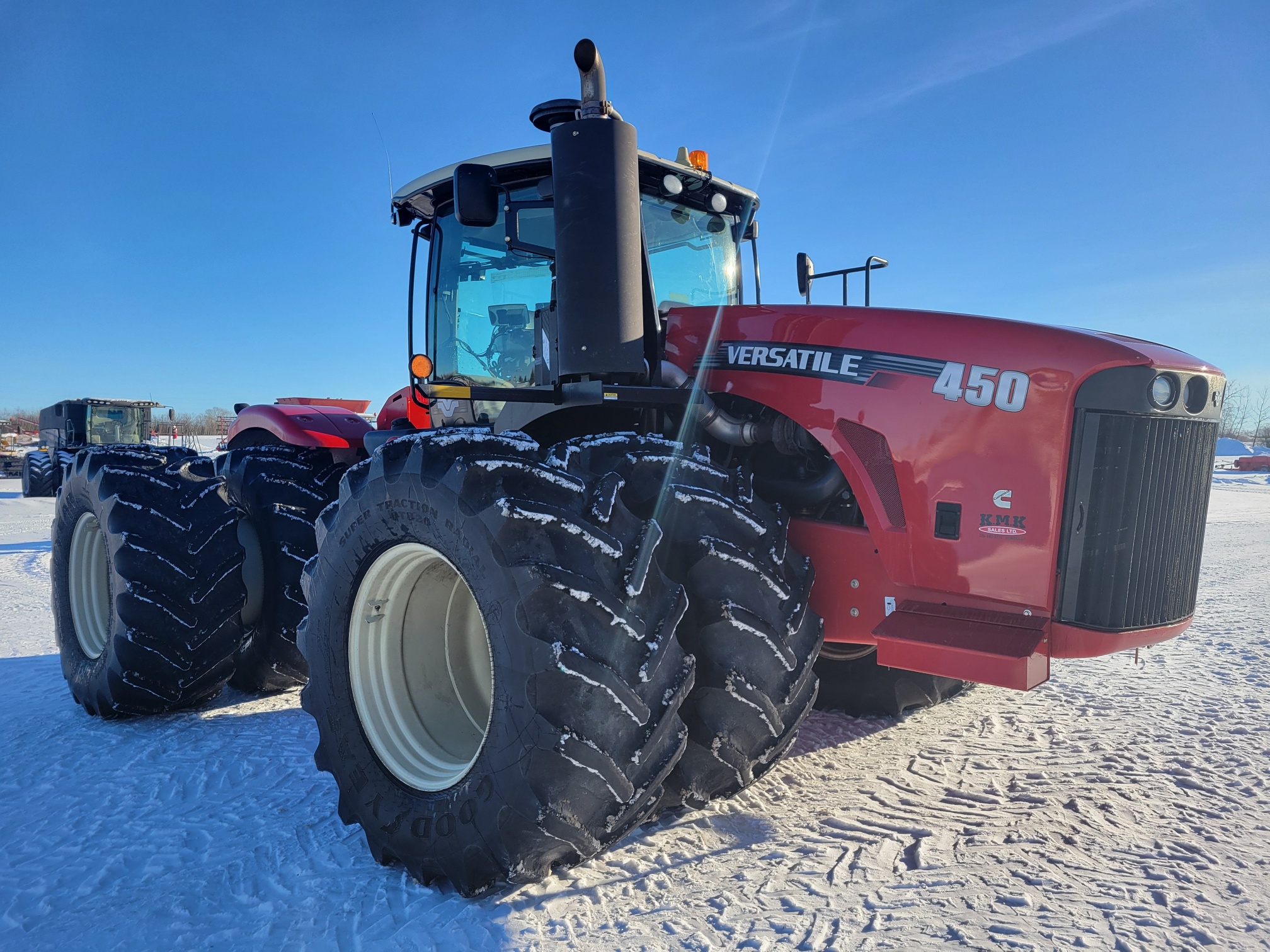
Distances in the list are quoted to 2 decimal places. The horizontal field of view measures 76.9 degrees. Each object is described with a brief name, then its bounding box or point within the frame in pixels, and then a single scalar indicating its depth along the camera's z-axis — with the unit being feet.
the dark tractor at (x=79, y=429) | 62.64
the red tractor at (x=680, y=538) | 7.09
